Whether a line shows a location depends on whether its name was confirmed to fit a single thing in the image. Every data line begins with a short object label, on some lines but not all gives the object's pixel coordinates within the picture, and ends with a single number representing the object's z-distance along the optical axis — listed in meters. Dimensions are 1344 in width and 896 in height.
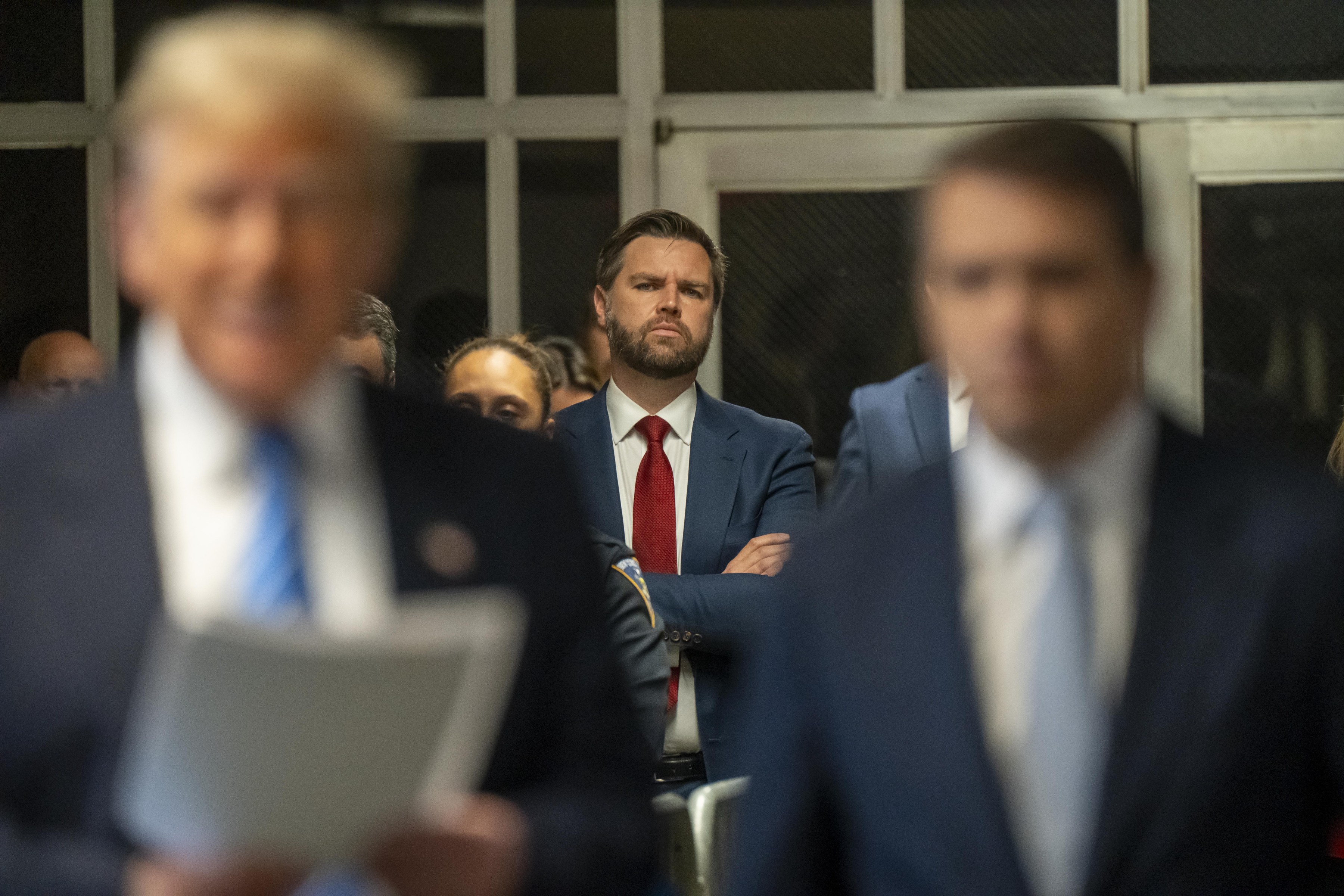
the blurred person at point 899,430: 8.00
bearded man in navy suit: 7.73
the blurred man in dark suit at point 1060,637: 3.08
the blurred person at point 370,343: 7.89
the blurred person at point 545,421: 6.65
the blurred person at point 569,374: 11.02
